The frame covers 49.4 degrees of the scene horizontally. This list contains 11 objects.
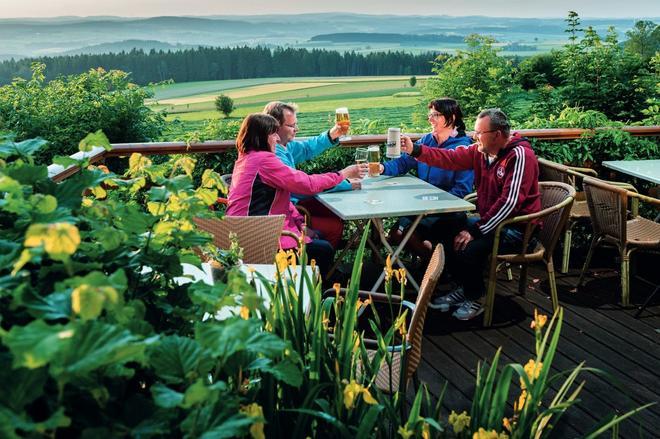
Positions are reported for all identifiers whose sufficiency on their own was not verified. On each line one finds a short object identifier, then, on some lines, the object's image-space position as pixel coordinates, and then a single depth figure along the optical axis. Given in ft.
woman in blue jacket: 15.94
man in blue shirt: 15.46
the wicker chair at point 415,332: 7.88
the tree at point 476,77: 45.78
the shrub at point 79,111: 23.63
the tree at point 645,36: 59.41
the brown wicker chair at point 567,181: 16.55
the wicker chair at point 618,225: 14.71
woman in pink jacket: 13.38
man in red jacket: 14.01
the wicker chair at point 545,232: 13.85
